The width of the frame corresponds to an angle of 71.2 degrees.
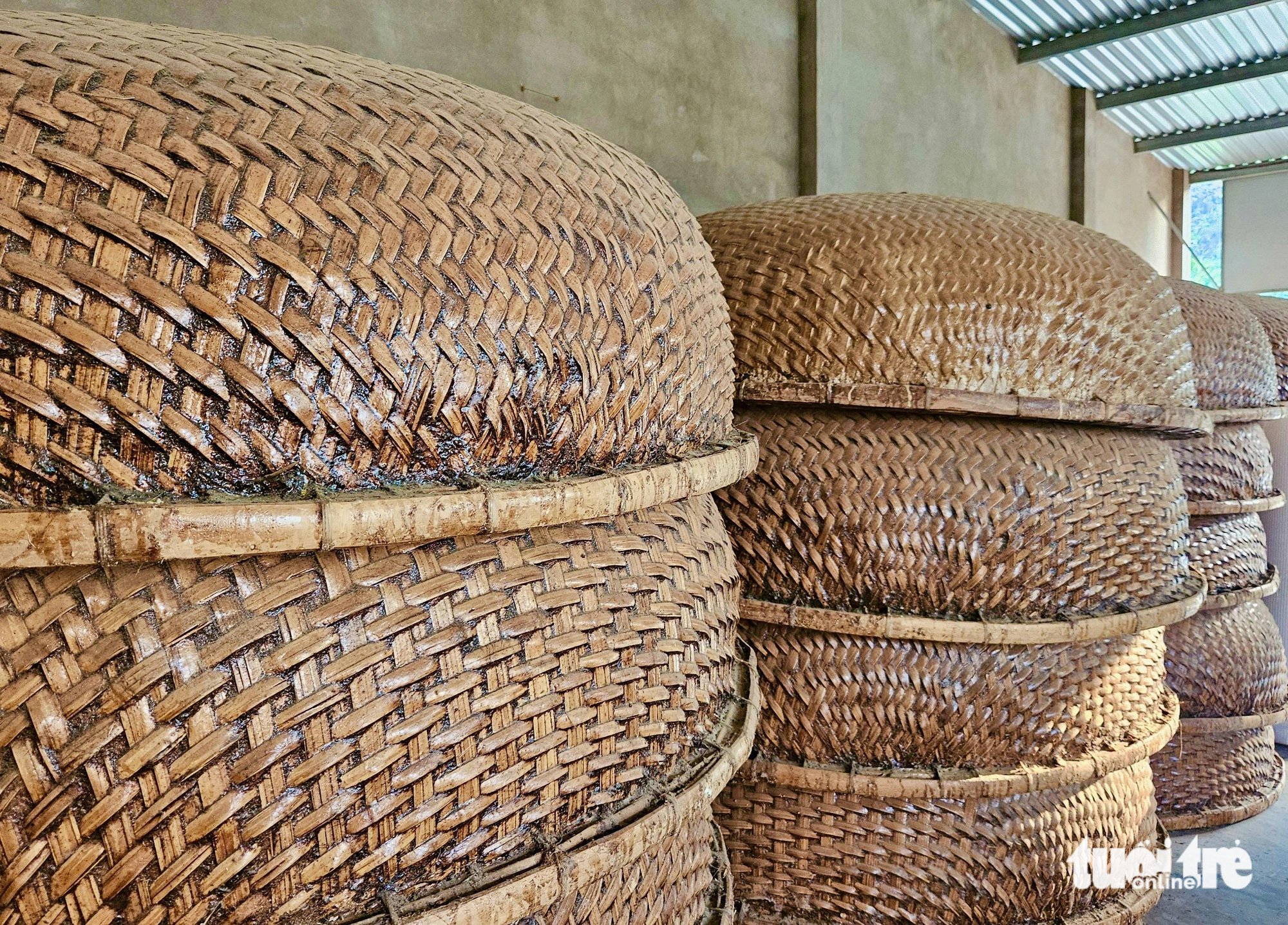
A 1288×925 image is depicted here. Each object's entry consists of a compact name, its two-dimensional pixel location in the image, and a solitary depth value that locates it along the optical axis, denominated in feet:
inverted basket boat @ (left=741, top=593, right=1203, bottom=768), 5.26
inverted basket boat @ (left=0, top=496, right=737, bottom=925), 2.01
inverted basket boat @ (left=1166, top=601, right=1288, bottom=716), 9.14
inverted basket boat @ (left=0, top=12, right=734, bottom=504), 2.01
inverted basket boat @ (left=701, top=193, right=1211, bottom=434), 5.15
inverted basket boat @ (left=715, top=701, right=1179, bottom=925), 5.29
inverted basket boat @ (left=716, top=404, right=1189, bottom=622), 5.24
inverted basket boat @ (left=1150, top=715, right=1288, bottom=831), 9.21
